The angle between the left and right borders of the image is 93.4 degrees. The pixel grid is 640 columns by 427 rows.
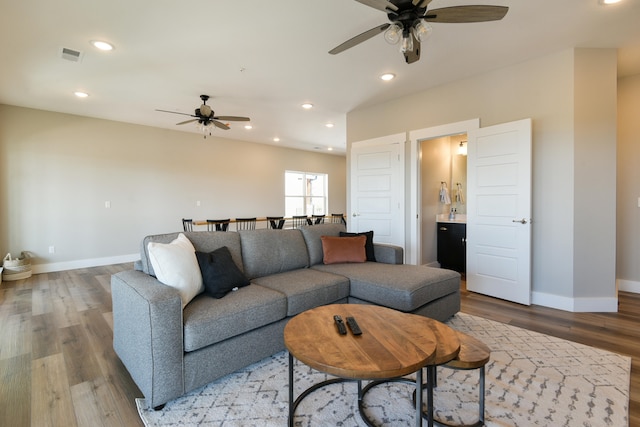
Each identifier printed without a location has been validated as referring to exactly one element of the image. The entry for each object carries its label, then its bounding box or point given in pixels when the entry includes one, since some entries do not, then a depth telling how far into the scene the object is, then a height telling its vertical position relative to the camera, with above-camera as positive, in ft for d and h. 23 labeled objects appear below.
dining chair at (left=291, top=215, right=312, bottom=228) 22.39 -0.94
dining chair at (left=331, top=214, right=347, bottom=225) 24.46 -0.84
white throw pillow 6.52 -1.32
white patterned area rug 5.30 -3.69
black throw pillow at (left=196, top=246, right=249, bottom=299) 7.32 -1.63
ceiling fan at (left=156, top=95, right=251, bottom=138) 14.44 +4.50
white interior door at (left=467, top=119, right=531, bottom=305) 11.07 -0.10
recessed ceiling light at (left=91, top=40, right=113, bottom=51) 9.61 +5.34
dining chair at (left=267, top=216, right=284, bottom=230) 20.44 -0.97
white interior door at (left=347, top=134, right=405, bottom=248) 15.03 +1.08
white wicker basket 14.67 -2.92
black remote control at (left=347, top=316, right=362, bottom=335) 4.96 -2.01
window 28.73 +1.58
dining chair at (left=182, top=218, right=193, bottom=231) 18.99 -1.06
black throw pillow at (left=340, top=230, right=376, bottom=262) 11.12 -1.42
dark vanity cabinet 15.87 -2.00
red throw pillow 10.71 -1.47
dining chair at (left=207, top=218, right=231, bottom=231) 18.25 -0.92
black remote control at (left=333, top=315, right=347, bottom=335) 5.02 -2.01
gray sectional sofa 5.59 -2.19
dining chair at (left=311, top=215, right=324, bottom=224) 23.30 -0.81
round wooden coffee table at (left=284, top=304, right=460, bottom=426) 4.01 -2.08
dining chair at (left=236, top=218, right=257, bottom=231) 20.25 -1.12
